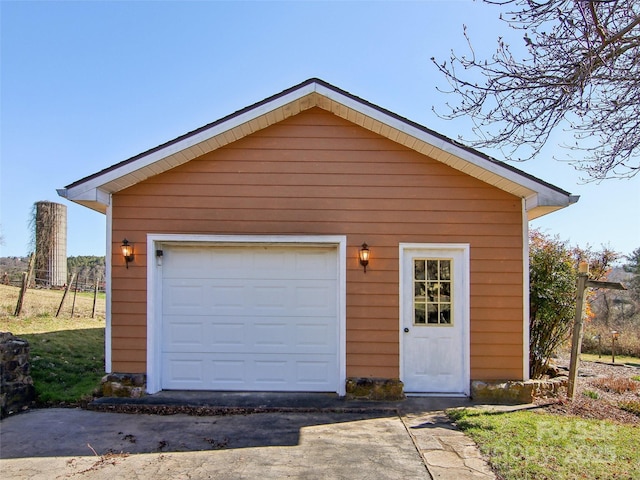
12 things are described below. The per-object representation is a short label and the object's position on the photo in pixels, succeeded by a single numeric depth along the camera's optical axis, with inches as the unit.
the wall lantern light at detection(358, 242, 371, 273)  248.3
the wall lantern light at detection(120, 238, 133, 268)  248.5
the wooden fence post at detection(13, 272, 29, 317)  411.5
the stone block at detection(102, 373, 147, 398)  243.6
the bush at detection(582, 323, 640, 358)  536.1
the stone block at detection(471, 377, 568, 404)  241.3
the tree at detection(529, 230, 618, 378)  265.4
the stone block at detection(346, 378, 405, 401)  242.7
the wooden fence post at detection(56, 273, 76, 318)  457.7
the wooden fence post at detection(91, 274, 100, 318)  507.9
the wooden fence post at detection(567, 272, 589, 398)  243.0
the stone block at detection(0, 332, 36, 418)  214.1
